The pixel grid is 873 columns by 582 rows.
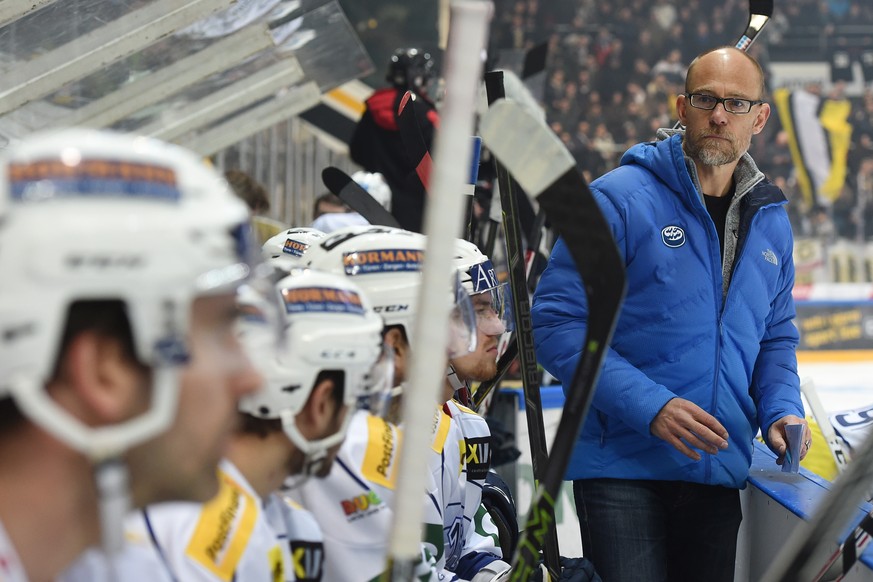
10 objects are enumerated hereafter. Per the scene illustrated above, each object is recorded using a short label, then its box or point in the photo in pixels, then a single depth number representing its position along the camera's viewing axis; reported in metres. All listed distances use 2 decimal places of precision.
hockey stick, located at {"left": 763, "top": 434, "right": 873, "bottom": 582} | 2.31
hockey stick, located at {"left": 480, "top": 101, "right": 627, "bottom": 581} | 2.29
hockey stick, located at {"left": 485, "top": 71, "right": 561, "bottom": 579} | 3.97
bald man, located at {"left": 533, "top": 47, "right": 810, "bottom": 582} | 4.43
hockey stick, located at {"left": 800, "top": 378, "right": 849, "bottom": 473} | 5.63
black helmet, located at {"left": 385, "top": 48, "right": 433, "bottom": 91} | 9.34
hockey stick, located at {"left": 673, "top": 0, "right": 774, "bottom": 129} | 5.82
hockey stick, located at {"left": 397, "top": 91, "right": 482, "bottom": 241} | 4.92
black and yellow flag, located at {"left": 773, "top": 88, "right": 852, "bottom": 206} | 27.61
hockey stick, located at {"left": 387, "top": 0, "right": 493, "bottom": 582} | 1.77
